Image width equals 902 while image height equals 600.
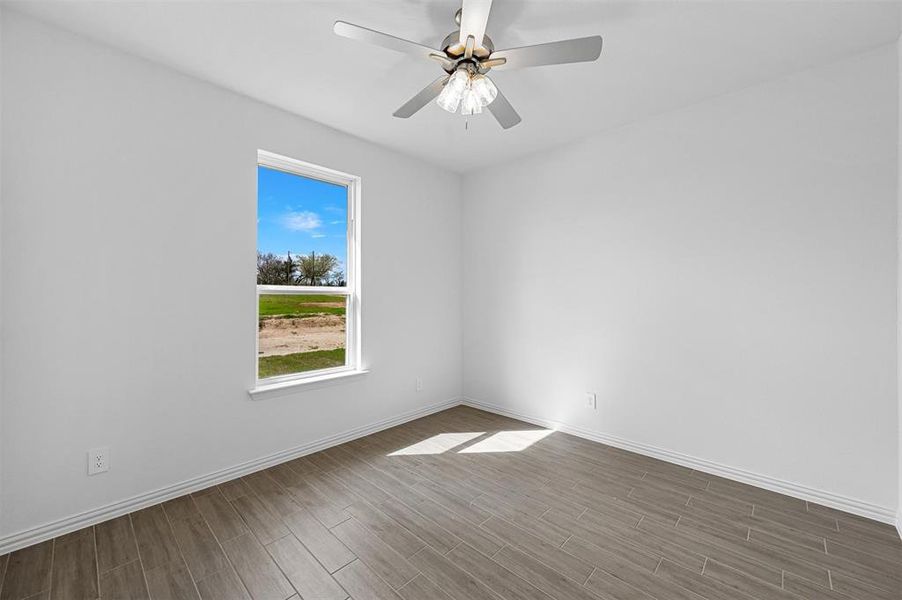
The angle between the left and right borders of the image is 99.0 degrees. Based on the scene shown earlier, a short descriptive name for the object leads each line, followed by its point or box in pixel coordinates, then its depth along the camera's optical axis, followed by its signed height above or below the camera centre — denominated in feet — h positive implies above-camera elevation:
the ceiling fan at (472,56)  5.19 +3.59
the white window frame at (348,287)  9.71 +0.32
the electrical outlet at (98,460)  6.68 -2.81
